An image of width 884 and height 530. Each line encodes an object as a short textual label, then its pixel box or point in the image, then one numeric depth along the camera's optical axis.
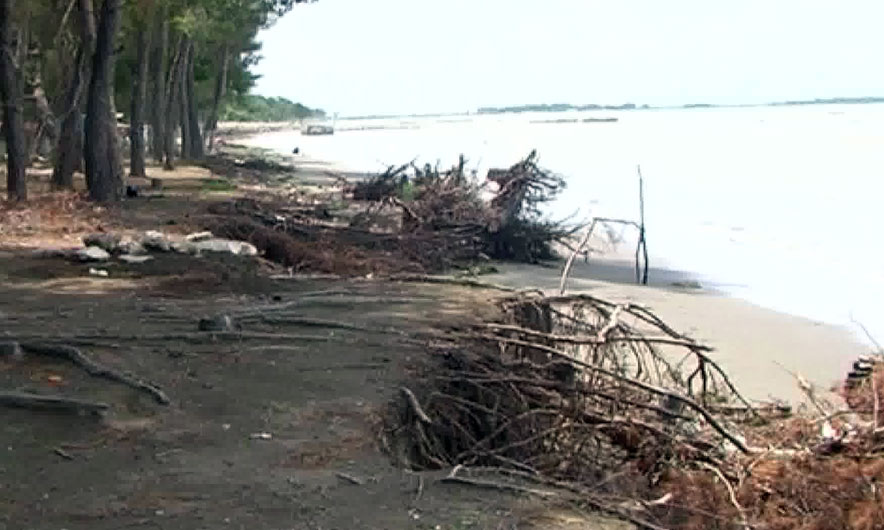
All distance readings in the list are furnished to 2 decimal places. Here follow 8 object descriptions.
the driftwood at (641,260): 13.44
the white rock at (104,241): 15.11
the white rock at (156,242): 15.44
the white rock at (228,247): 15.90
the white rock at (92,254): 14.10
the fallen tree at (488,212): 20.75
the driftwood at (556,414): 7.48
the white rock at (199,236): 16.46
